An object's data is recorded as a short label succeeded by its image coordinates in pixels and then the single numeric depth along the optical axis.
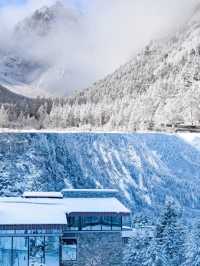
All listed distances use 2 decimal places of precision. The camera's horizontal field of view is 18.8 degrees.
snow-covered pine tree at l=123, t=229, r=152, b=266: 33.09
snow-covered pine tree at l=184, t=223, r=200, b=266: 34.66
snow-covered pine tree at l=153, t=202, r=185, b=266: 34.19
